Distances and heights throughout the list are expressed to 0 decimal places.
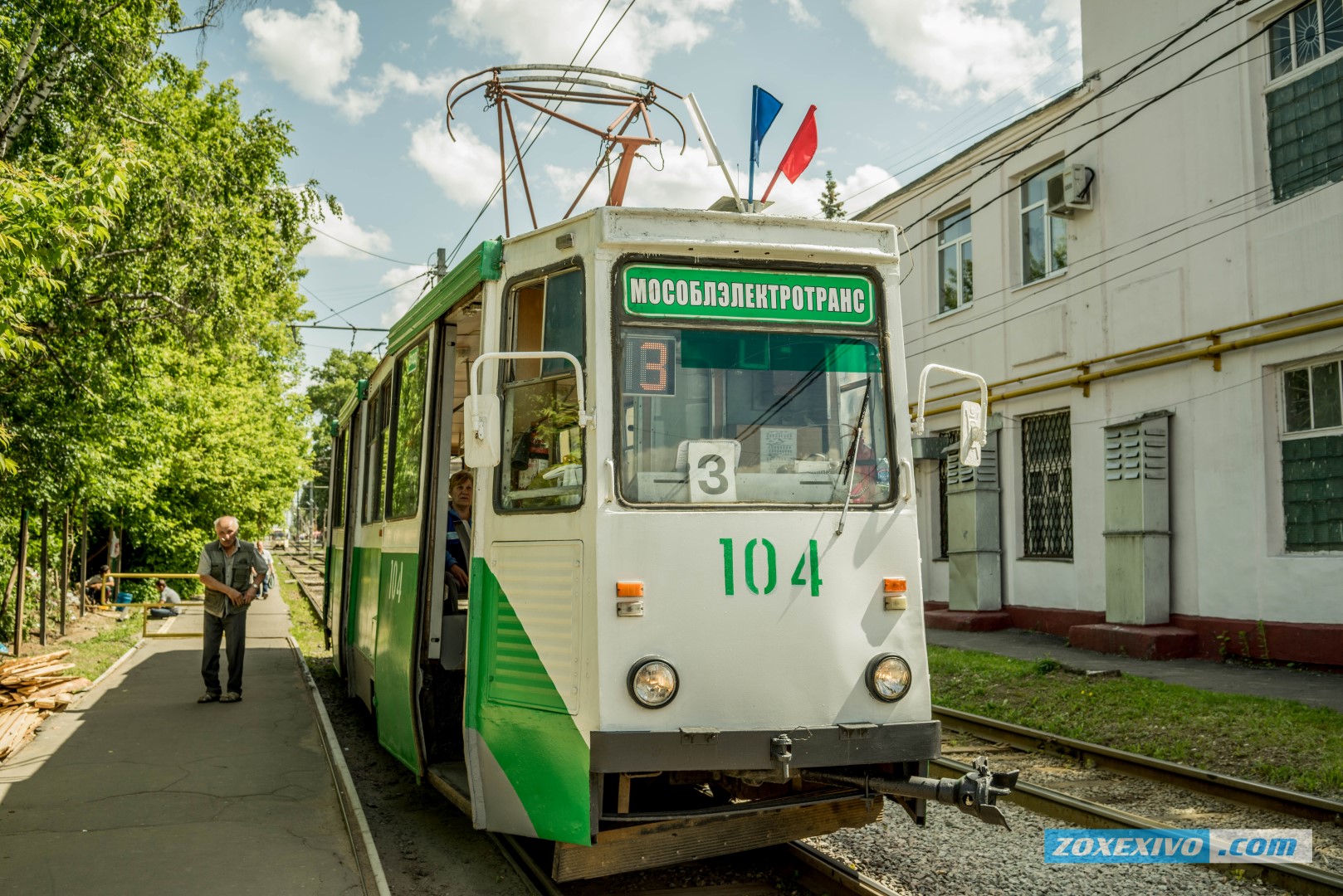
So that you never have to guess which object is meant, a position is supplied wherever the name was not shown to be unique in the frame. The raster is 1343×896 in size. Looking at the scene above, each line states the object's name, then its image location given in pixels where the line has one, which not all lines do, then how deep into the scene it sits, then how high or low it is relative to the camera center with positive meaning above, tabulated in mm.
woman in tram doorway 6559 +86
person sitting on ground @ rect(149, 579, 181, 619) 22772 -1382
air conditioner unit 16125 +5360
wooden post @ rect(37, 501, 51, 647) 15461 -845
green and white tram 4582 +25
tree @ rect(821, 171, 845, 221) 39812 +13052
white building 12602 +2760
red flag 6188 +2250
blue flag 6543 +2625
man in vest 10328 -480
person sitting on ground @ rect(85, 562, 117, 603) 23305 -1050
